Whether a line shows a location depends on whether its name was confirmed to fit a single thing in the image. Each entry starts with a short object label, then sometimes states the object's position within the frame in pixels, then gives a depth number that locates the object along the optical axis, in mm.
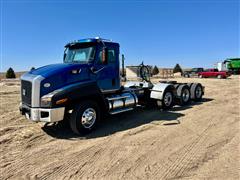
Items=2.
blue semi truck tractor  5402
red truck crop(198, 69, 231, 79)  35116
